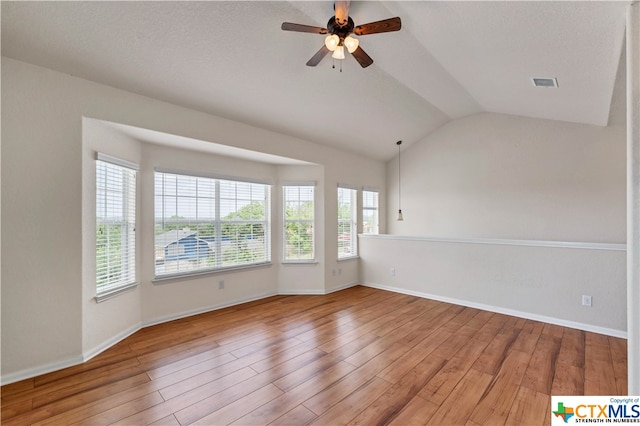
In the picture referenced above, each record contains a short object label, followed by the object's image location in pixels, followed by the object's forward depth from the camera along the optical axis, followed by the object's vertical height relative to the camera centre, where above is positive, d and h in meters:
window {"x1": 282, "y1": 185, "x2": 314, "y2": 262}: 5.09 -0.17
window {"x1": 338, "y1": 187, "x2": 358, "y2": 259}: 5.56 -0.20
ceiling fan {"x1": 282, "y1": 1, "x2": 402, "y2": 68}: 2.09 +1.45
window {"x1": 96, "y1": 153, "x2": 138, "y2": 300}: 3.03 -0.12
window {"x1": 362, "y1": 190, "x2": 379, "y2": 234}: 6.09 +0.03
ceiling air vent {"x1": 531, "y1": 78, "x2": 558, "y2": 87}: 3.02 +1.49
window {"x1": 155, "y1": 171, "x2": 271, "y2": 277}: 3.86 -0.15
